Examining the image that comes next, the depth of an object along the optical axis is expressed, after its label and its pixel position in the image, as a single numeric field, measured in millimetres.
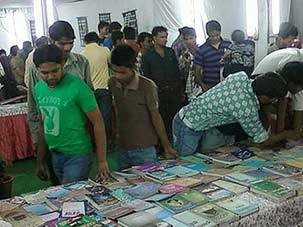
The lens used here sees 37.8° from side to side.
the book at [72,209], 1411
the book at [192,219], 1298
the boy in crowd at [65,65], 1970
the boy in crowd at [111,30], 3730
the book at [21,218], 1348
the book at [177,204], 1417
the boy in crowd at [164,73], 3549
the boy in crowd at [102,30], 3843
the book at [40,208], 1442
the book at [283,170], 1719
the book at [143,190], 1547
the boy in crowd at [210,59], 3658
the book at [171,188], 1563
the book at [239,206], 1372
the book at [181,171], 1749
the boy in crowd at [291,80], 2029
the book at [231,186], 1559
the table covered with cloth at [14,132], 3678
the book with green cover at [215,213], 1325
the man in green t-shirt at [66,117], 1716
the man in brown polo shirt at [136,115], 2059
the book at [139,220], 1310
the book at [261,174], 1677
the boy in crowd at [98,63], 3285
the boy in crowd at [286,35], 3360
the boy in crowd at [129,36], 3833
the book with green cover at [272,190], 1481
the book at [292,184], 1541
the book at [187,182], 1623
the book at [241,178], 1618
